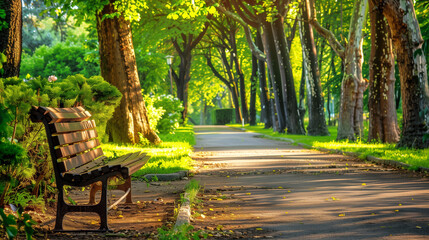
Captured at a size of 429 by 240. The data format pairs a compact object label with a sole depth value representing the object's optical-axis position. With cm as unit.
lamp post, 4323
